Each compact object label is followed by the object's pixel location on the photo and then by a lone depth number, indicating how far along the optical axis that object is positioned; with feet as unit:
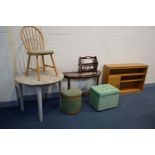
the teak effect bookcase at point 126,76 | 9.62
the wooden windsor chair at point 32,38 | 7.47
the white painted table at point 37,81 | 6.33
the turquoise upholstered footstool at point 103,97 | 7.76
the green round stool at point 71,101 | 7.27
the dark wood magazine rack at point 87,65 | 9.02
